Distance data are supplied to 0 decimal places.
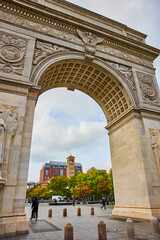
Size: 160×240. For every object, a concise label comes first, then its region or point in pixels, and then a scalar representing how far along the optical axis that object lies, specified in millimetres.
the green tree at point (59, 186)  68612
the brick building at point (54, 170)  133750
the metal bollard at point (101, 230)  6207
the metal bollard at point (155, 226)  7398
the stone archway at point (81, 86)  9695
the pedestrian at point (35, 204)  12617
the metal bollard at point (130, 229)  6816
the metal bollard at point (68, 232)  5612
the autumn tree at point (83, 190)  44984
